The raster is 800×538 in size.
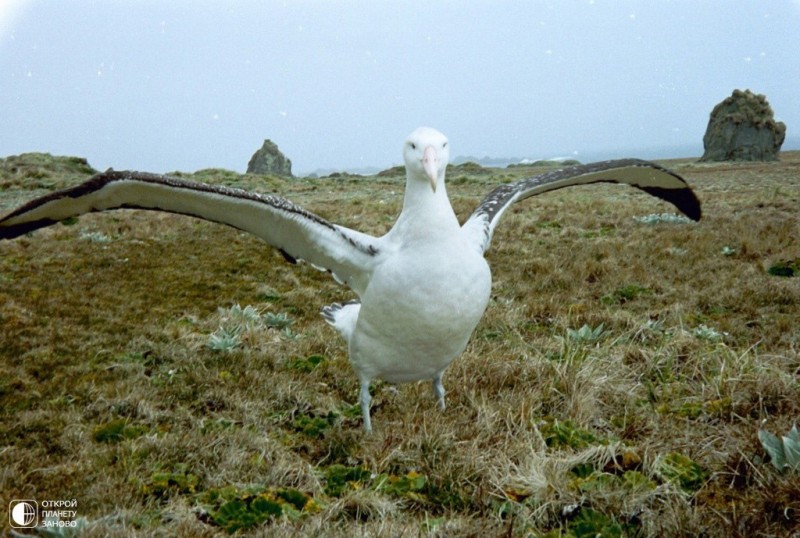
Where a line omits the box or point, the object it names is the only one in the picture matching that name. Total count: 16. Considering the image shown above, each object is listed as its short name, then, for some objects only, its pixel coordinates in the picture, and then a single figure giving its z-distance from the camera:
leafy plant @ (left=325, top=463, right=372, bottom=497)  3.22
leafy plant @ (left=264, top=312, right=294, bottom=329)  6.35
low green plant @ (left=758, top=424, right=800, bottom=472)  2.73
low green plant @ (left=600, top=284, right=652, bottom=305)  7.27
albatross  3.67
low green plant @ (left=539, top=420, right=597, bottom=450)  3.52
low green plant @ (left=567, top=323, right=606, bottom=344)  5.33
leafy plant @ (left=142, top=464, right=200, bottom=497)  3.15
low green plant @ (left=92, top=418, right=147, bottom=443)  3.86
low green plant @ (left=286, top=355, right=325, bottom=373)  5.19
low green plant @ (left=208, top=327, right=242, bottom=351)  5.45
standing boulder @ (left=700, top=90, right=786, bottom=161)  47.25
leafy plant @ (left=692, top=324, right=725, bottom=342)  5.32
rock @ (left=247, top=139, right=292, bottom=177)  44.97
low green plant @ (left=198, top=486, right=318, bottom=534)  2.79
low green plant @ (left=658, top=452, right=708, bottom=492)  2.96
